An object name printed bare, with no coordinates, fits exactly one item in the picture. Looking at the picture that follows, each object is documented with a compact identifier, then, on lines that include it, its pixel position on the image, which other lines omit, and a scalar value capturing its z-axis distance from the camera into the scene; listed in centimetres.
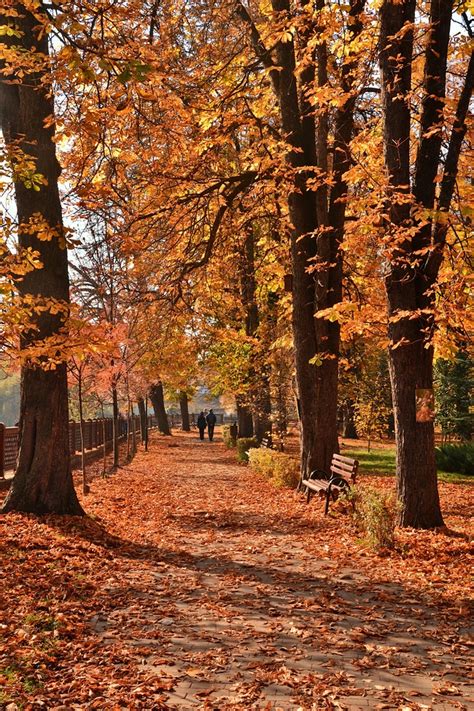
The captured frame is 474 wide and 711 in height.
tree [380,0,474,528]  828
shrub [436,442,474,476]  1805
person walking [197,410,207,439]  3894
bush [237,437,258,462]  2264
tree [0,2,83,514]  922
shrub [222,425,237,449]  3069
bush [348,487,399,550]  755
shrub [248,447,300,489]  1395
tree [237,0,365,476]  1169
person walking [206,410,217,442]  3803
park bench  982
